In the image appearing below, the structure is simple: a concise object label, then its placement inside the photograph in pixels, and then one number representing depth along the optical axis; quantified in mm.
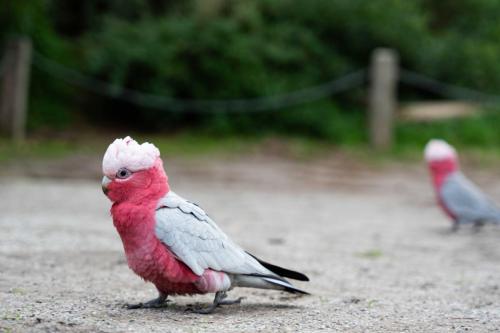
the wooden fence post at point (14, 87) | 10812
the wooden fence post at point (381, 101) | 11406
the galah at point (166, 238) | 3307
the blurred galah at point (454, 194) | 6398
